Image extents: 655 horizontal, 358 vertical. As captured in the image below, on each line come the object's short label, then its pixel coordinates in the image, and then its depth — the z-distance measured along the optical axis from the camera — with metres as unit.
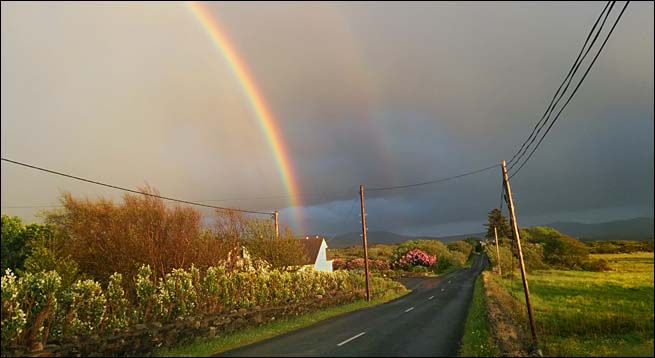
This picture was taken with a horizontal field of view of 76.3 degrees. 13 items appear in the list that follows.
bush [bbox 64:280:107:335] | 13.72
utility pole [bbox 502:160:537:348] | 17.18
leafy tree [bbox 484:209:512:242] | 135.75
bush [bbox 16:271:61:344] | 12.37
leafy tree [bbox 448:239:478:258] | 160.60
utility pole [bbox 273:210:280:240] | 40.49
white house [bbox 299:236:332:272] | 67.88
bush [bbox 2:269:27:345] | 11.55
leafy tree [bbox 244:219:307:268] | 38.88
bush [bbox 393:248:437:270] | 87.12
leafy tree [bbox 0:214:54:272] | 45.48
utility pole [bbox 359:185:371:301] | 38.19
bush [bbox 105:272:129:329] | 15.05
